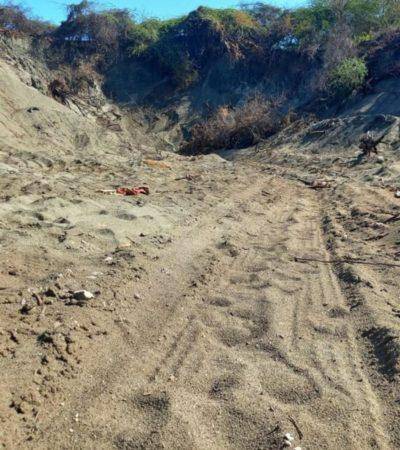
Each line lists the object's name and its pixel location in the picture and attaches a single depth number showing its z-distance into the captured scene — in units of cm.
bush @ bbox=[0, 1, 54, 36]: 1954
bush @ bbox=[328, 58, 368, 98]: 1627
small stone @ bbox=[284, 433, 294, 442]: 230
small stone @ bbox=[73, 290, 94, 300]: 348
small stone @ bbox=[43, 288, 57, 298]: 348
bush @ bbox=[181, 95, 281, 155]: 1691
